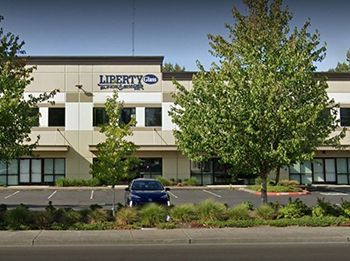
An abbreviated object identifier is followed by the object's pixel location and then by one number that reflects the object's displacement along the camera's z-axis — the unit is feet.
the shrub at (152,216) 51.52
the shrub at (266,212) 53.67
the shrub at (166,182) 118.73
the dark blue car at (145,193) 60.64
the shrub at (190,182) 121.76
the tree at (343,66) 241.45
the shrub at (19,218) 49.37
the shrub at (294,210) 53.72
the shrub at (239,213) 53.21
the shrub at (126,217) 51.04
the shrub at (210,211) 52.90
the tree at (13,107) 50.08
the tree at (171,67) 259.58
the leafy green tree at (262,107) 52.90
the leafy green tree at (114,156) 61.16
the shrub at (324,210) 54.24
